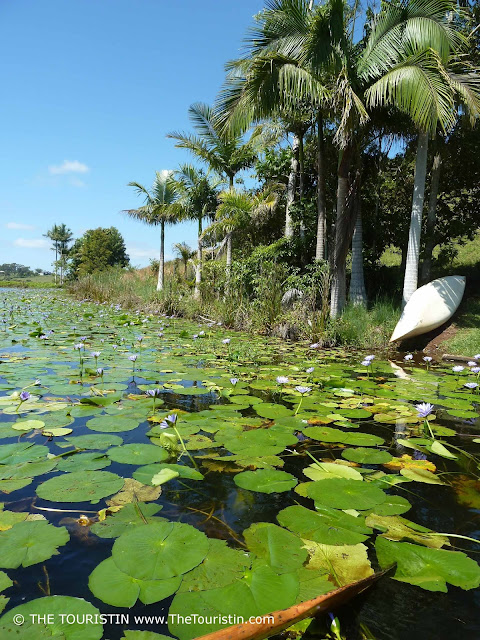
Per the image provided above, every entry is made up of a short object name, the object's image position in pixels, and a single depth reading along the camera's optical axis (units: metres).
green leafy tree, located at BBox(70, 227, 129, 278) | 38.41
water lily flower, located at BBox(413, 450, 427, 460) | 2.29
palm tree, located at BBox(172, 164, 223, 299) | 15.74
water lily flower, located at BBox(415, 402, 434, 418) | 2.23
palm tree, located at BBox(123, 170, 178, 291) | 18.61
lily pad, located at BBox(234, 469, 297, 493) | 1.76
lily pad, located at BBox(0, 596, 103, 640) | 0.98
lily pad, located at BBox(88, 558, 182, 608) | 1.10
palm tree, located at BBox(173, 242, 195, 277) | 21.80
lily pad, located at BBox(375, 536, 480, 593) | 1.21
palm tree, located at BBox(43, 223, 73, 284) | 51.53
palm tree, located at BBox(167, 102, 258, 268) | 13.73
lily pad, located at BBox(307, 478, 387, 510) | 1.64
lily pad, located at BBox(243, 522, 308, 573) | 1.26
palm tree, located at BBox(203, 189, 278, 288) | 11.99
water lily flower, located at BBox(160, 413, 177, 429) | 2.02
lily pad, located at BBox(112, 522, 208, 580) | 1.20
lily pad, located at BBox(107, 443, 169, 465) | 2.01
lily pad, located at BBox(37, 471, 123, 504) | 1.64
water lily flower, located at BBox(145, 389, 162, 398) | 2.49
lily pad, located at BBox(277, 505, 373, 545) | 1.42
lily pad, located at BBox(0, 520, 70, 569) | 1.26
